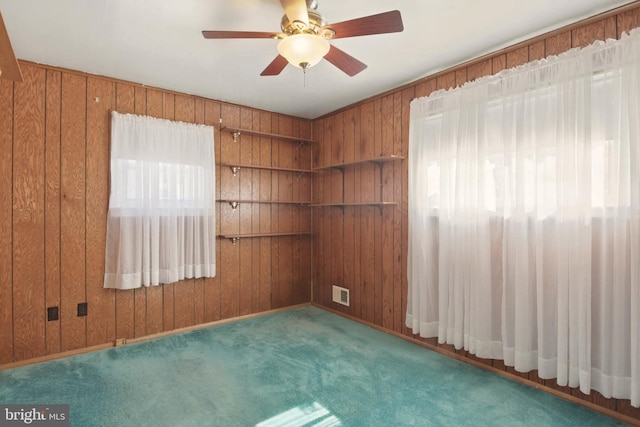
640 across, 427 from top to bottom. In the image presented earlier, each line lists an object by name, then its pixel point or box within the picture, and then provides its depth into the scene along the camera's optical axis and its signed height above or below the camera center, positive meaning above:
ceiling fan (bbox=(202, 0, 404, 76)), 1.75 +0.96
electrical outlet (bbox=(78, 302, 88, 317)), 3.09 -0.85
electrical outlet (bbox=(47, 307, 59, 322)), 2.96 -0.86
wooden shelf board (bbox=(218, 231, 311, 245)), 3.92 -0.26
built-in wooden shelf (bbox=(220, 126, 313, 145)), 3.88 +0.92
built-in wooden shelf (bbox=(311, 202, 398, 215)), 3.48 +0.10
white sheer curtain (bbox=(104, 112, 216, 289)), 3.19 +0.10
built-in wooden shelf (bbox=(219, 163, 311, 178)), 3.90 +0.53
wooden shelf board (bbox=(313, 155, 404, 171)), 3.36 +0.54
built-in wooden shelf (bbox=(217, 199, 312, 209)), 3.91 +0.14
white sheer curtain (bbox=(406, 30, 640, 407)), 2.02 -0.03
